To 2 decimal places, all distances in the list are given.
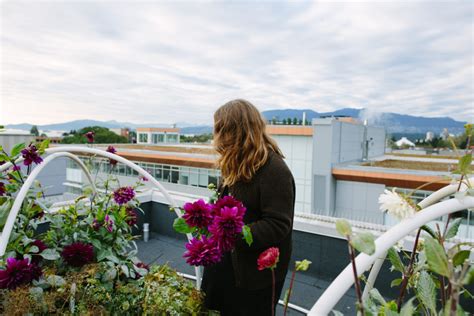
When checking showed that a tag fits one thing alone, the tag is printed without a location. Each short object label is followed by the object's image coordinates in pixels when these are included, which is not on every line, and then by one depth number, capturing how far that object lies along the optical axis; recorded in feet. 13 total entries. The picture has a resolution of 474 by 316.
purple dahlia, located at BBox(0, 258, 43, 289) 3.50
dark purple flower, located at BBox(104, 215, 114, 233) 4.84
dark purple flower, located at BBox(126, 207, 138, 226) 5.22
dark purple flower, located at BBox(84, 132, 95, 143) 5.72
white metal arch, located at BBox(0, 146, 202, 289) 3.70
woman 3.88
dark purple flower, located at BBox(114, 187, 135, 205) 4.86
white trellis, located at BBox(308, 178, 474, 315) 1.66
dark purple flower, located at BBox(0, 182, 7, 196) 4.47
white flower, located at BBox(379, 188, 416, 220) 2.00
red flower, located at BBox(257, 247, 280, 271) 1.91
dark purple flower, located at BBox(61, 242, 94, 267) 4.22
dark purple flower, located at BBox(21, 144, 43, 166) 4.21
